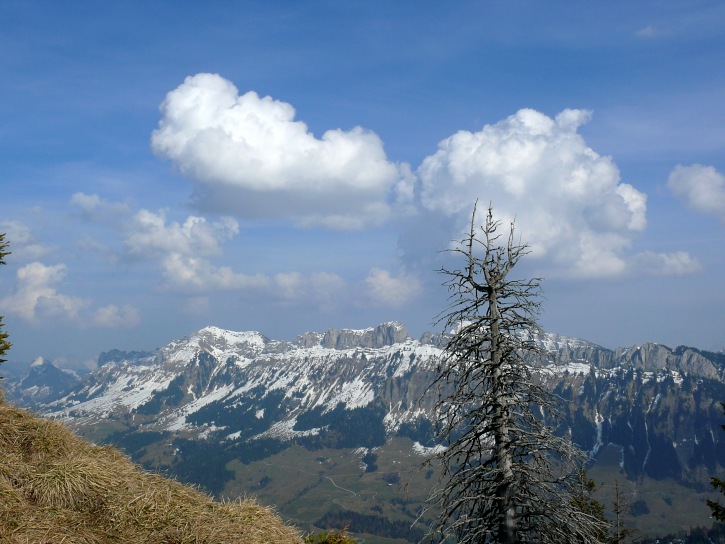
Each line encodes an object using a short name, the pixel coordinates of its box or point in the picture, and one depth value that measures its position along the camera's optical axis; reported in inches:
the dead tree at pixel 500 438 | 705.6
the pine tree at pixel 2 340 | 981.3
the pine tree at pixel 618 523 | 2104.0
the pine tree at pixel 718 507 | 1406.3
